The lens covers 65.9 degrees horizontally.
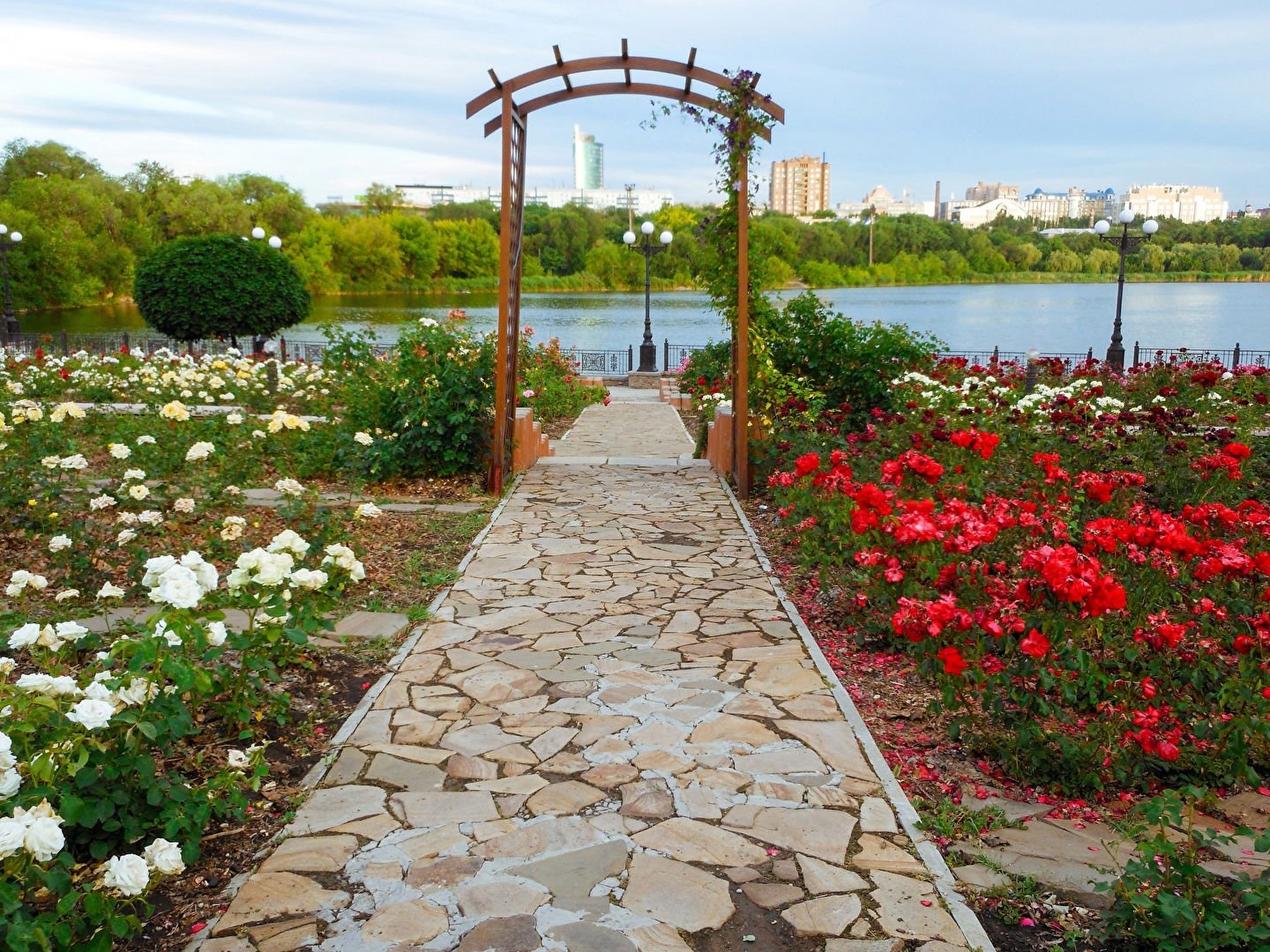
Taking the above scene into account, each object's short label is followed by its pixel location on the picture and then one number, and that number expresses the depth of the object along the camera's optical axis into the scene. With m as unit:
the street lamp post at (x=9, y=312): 23.29
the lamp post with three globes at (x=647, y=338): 19.61
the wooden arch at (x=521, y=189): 7.23
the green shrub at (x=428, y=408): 7.66
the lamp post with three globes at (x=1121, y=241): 18.31
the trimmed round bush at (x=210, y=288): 19.58
